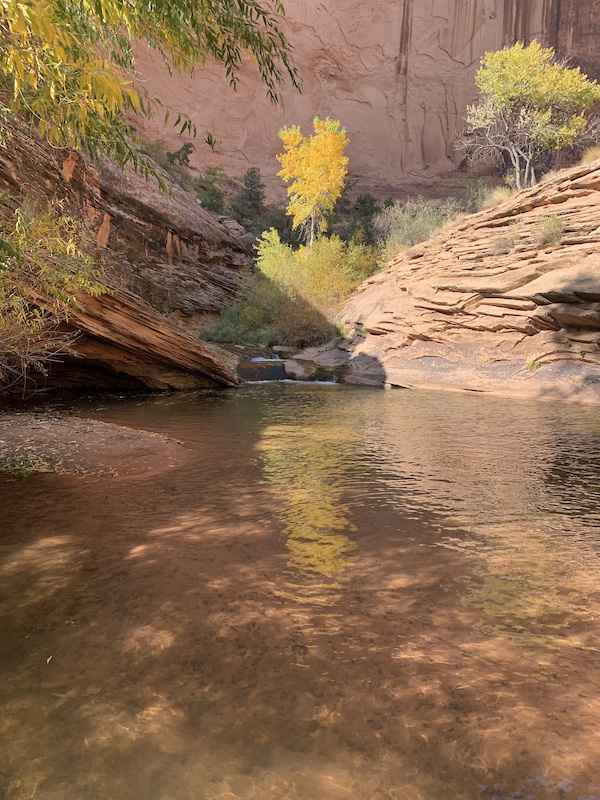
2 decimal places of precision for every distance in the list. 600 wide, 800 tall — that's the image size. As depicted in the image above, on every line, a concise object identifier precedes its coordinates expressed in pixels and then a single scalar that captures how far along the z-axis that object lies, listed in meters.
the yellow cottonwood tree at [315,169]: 29.03
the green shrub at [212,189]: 36.16
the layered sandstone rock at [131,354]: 10.30
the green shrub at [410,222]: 28.14
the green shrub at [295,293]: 23.67
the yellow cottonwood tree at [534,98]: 27.17
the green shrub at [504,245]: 17.28
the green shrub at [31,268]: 5.06
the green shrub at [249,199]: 38.19
